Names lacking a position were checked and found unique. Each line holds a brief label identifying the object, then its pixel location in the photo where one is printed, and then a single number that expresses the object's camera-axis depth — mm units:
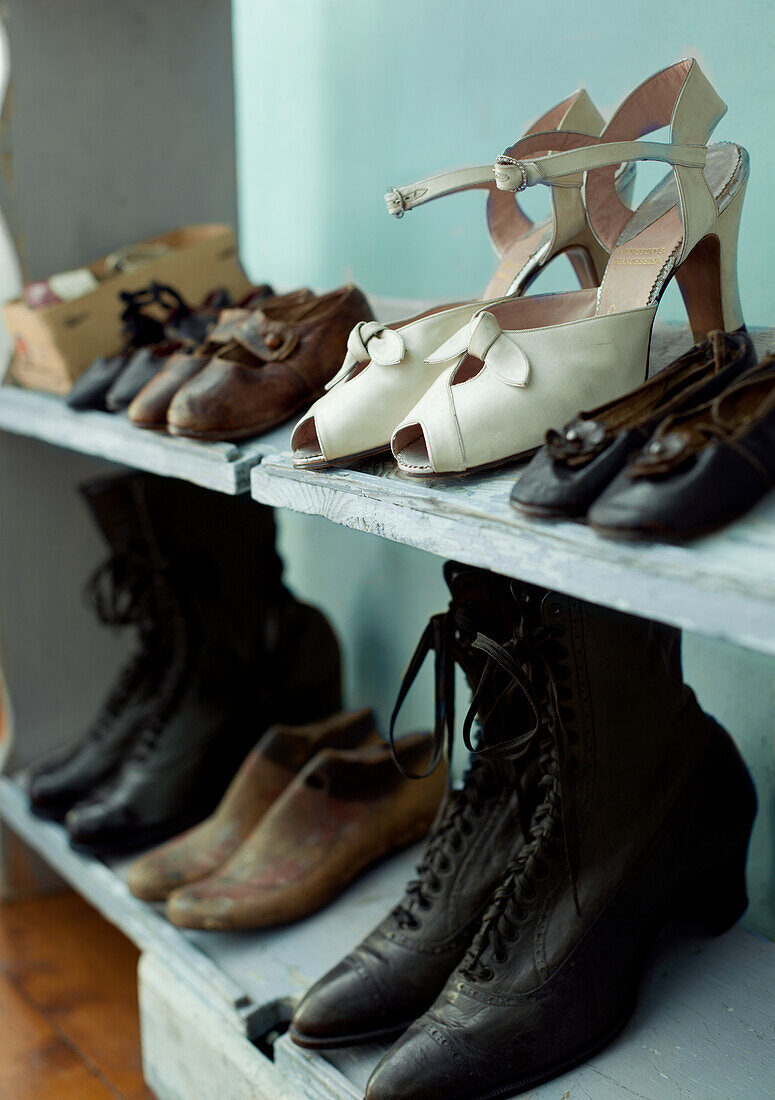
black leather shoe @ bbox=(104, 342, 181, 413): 1088
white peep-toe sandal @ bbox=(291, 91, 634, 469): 763
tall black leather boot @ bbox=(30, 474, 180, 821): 1249
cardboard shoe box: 1229
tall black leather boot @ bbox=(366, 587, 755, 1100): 761
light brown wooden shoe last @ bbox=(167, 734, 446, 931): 1048
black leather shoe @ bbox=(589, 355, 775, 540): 558
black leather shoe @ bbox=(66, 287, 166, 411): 1138
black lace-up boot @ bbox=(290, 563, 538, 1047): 827
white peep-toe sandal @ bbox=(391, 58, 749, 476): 691
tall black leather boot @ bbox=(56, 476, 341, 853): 1229
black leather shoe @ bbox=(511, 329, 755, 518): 612
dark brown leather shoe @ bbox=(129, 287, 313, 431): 980
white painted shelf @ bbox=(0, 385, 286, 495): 894
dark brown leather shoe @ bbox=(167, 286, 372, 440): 914
